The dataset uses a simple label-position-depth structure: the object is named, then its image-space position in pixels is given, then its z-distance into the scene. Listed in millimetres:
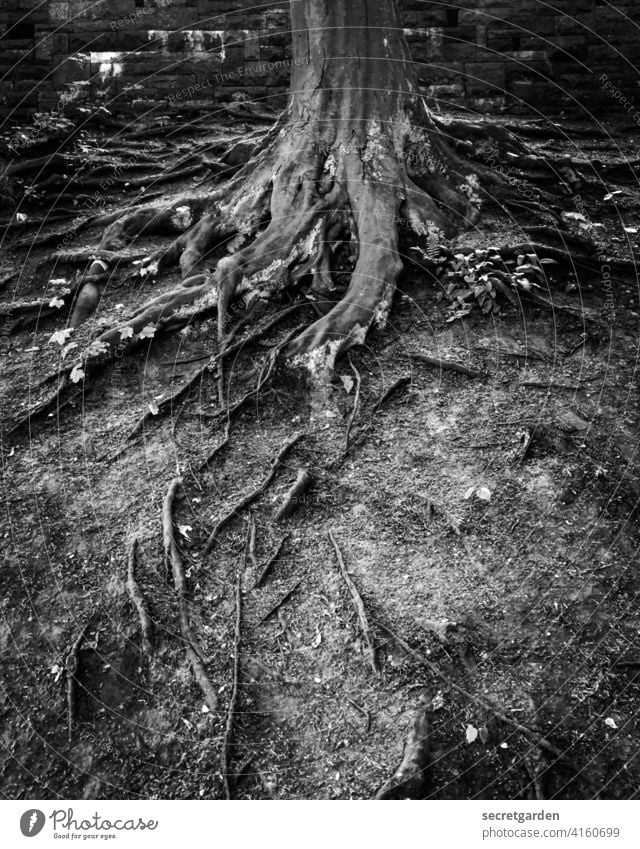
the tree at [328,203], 5418
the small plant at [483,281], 5504
